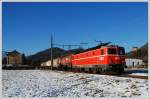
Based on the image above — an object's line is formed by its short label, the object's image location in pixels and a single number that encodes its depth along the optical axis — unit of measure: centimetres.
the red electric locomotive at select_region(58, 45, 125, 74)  1282
